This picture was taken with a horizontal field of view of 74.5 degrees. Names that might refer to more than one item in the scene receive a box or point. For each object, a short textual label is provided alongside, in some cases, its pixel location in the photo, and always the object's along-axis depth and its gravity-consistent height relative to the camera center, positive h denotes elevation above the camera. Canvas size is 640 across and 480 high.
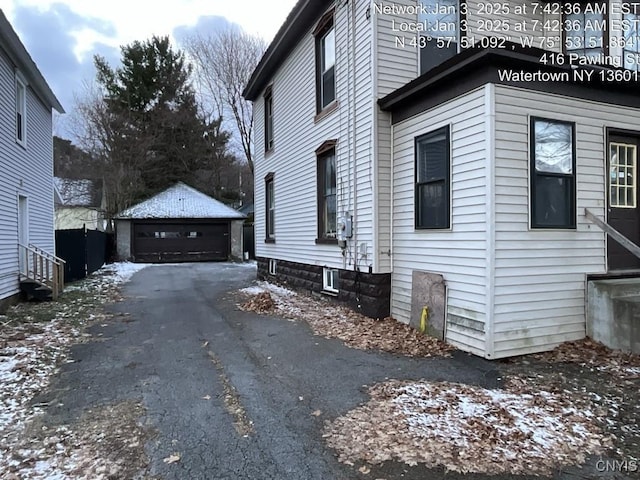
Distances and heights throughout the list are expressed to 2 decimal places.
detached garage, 22.75 +0.34
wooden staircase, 9.74 -0.96
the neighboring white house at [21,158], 8.89 +2.04
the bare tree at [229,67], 31.80 +13.14
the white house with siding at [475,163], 5.36 +1.11
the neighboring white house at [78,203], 30.34 +2.58
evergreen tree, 29.12 +8.59
